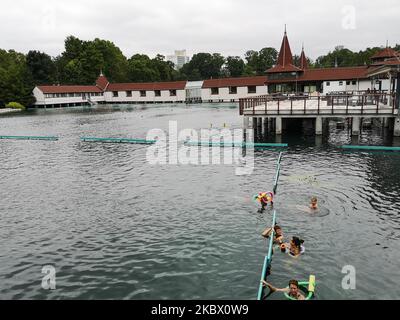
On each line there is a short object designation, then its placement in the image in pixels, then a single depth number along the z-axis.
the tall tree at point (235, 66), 158.25
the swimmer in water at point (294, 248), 14.65
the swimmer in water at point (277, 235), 15.40
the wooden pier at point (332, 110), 37.12
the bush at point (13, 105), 107.53
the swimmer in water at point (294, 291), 11.80
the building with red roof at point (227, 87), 73.19
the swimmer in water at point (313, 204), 19.09
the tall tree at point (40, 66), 127.06
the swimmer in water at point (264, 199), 19.59
